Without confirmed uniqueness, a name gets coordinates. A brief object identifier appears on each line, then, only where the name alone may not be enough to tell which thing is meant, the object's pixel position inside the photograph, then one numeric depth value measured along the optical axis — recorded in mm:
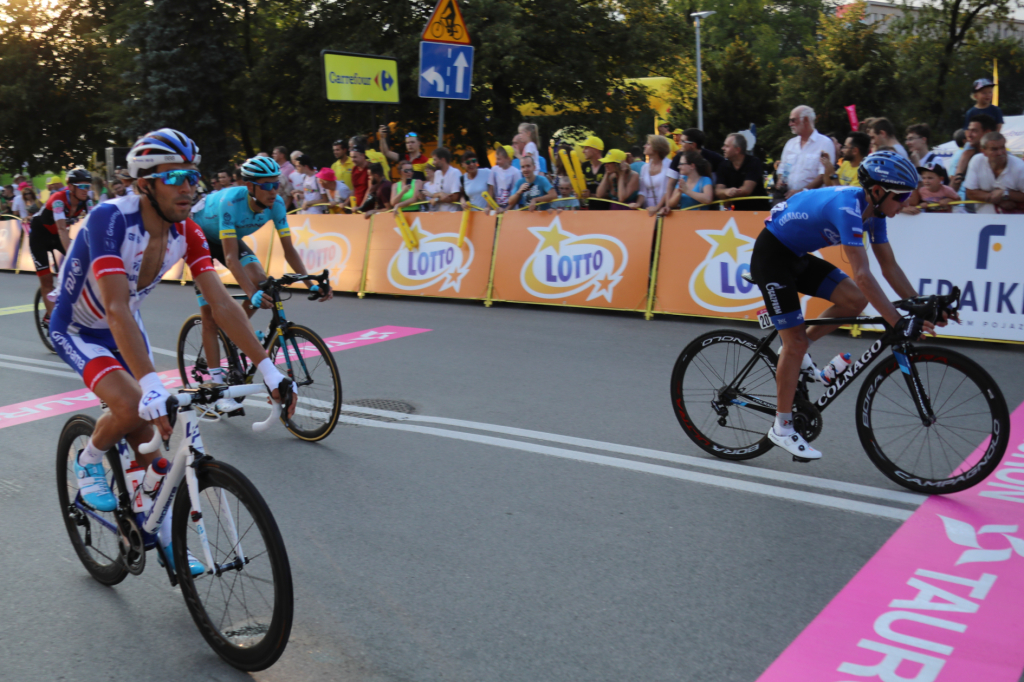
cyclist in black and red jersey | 9883
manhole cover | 6678
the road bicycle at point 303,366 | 6102
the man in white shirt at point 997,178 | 8367
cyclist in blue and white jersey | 3307
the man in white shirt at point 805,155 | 9383
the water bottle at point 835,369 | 4914
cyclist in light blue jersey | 6246
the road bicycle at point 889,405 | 4469
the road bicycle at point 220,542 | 2912
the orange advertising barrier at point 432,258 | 12039
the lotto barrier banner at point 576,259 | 10609
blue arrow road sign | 12672
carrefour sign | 17766
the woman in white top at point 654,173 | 10750
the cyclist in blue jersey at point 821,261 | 4535
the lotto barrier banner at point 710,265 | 9570
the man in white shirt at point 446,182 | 12625
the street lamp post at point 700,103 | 40856
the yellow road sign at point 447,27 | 12516
